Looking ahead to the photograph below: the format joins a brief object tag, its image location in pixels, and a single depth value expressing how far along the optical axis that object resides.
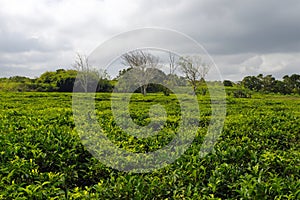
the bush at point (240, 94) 31.83
